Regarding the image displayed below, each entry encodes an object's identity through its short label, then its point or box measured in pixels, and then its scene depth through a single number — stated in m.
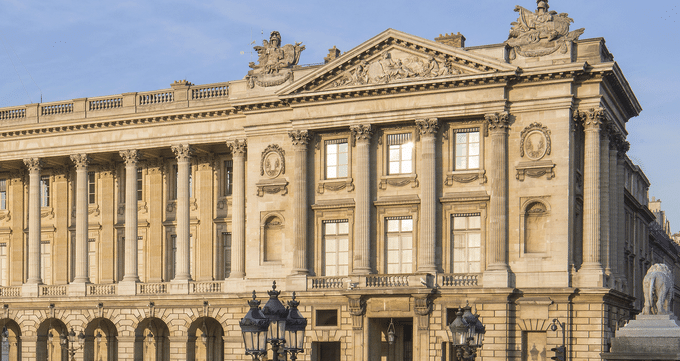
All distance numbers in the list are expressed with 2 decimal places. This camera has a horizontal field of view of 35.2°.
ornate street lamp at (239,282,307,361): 22.08
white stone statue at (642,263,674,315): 25.47
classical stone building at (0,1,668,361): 47.47
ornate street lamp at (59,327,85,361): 56.22
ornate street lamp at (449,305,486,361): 28.88
